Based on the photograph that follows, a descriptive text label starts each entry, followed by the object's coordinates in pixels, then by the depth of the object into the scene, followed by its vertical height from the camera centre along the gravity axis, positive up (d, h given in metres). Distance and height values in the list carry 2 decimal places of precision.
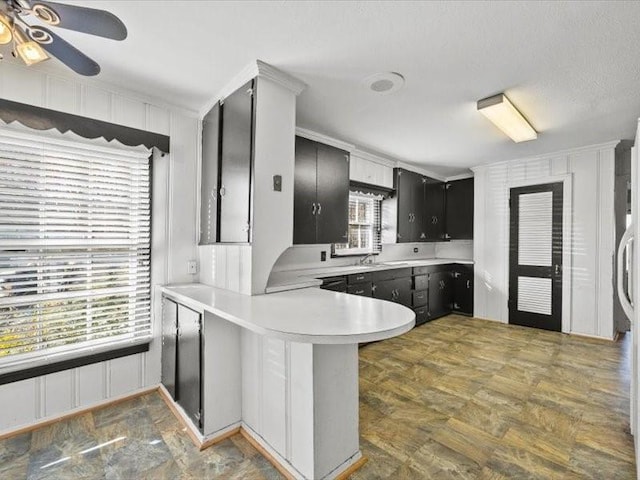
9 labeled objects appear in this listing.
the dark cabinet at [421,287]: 3.46 -0.65
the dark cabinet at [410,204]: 4.50 +0.54
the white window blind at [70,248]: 1.98 -0.08
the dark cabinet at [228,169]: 2.06 +0.53
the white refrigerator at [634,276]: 1.63 -0.22
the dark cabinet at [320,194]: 3.04 +0.48
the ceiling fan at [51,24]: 1.21 +0.89
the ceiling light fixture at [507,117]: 2.46 +1.10
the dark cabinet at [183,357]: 1.95 -0.84
